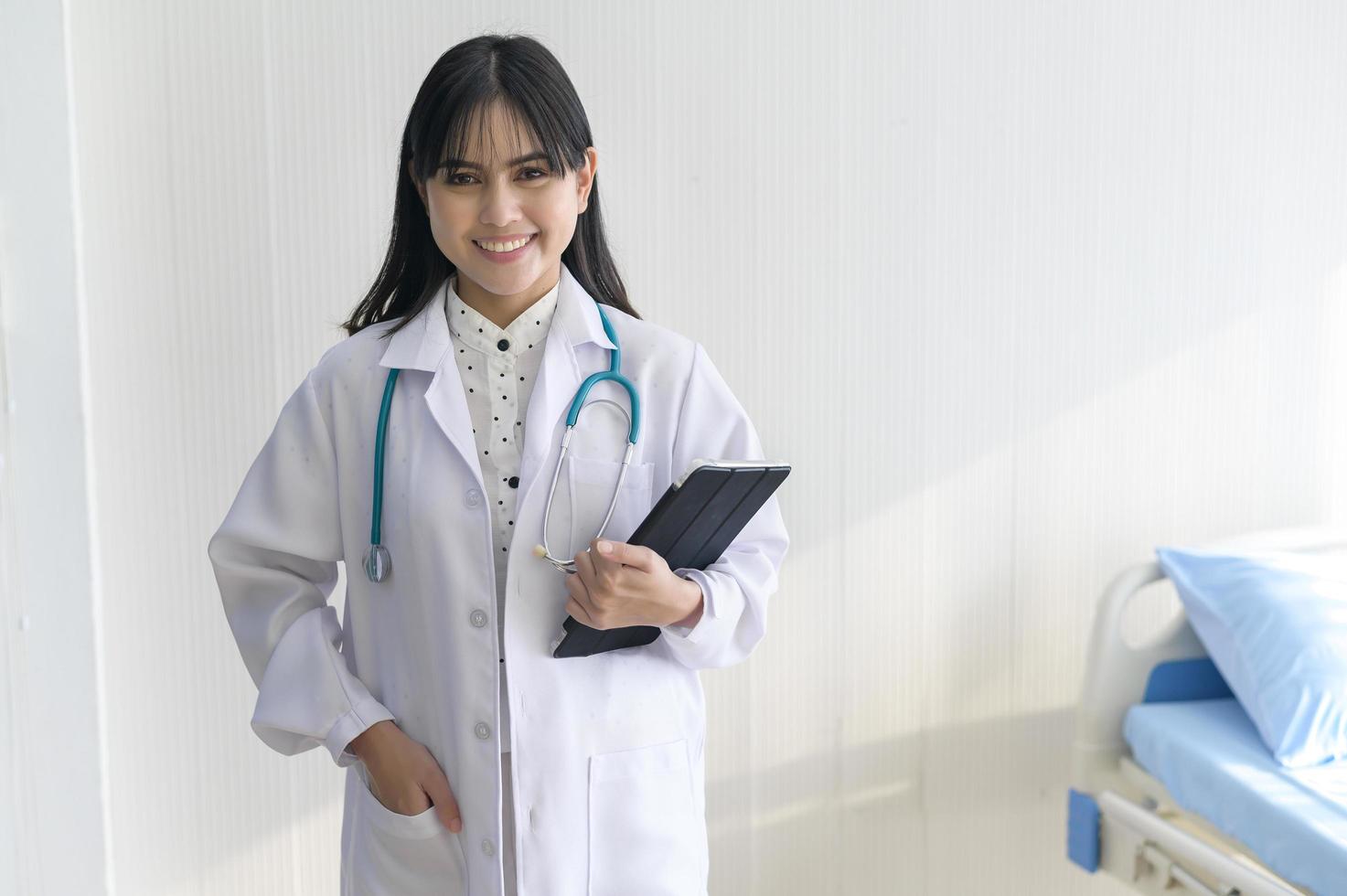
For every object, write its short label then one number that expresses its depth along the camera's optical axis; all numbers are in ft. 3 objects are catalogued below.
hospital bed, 5.32
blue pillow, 5.90
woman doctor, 3.58
